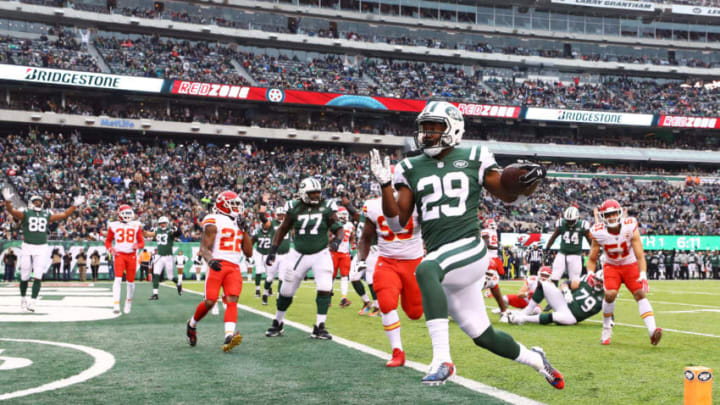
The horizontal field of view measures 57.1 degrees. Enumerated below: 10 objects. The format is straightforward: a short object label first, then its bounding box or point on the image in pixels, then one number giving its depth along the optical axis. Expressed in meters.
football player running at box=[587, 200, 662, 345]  8.63
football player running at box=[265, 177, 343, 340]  9.24
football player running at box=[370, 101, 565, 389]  4.43
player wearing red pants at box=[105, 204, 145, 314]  12.41
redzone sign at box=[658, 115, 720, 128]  52.34
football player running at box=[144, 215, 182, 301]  16.84
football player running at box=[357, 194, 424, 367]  6.96
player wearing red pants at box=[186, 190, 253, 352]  8.00
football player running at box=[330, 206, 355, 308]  13.91
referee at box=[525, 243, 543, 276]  28.27
